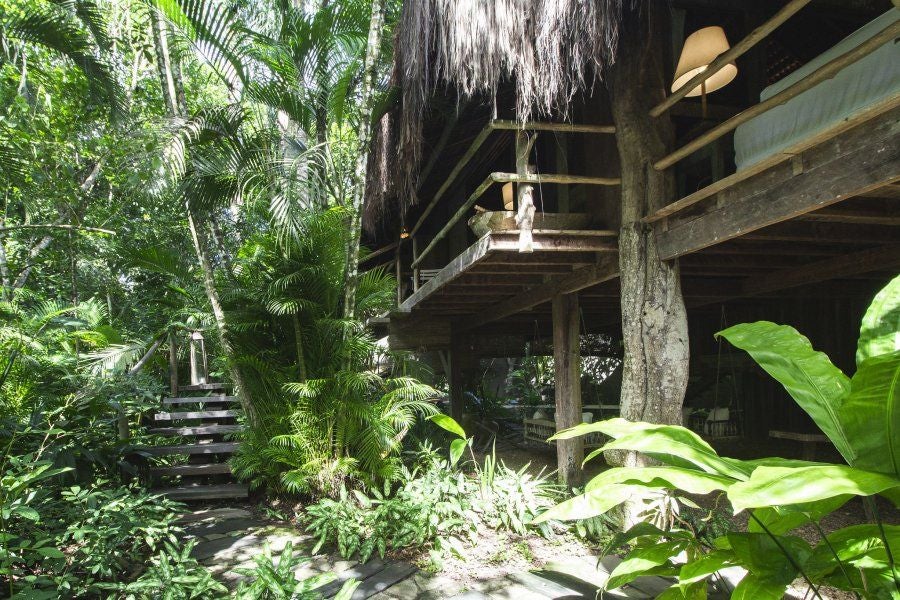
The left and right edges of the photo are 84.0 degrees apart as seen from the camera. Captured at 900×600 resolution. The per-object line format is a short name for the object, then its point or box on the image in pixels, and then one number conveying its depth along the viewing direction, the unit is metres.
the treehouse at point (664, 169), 2.31
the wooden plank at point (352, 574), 2.76
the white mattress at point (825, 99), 2.04
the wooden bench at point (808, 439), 4.30
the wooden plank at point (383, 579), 2.78
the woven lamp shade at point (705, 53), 3.15
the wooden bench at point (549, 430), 5.54
